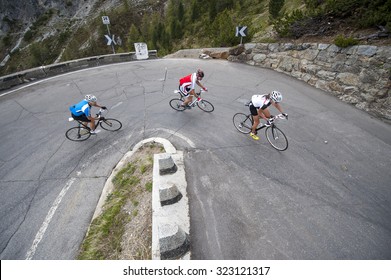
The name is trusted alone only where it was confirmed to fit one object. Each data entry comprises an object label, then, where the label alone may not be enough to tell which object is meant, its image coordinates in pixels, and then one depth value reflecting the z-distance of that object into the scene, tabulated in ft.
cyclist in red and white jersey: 26.72
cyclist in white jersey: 19.60
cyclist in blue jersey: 23.17
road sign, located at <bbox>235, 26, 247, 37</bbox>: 45.87
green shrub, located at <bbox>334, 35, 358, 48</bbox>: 28.25
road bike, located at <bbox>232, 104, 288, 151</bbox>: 21.72
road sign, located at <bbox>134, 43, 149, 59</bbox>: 59.62
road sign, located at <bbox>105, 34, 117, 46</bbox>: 53.06
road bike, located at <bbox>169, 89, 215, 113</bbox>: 29.14
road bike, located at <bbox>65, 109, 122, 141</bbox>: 25.16
